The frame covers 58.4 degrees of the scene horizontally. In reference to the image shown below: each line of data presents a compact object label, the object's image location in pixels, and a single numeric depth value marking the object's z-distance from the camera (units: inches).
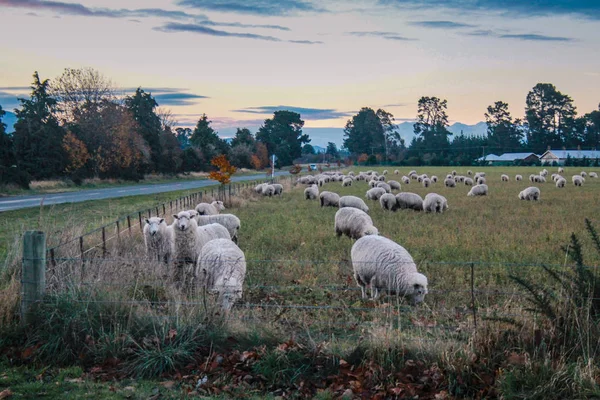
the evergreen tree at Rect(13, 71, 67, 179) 1743.4
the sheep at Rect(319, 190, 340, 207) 1227.2
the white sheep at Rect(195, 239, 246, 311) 356.2
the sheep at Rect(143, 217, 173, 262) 504.7
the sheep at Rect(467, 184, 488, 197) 1494.2
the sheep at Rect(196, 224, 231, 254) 531.2
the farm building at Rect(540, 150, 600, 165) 4655.5
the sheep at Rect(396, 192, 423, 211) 1114.1
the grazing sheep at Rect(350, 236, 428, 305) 385.4
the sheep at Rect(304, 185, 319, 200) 1525.6
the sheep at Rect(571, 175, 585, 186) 1885.1
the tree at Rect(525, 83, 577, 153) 5231.3
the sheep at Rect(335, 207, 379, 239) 689.1
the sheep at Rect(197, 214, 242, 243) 697.0
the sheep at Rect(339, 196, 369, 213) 1039.7
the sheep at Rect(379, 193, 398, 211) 1112.5
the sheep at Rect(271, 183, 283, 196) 1673.2
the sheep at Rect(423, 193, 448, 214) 1058.7
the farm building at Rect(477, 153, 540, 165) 4869.6
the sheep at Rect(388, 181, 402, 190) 1793.8
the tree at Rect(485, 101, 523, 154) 5570.9
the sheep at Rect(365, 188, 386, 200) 1369.3
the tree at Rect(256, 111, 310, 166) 5531.5
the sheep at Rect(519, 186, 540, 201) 1321.4
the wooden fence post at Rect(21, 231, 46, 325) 279.9
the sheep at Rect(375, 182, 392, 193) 1528.1
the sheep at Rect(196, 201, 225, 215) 863.6
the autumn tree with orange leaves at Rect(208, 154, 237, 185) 1432.7
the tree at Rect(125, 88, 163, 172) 2712.8
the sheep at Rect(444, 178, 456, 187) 1978.8
